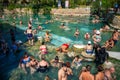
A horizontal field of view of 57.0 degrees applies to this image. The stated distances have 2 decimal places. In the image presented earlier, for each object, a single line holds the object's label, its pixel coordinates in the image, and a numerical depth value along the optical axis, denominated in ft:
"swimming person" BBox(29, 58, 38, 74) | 25.22
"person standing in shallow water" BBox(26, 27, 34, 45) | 35.25
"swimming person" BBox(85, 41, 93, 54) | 28.92
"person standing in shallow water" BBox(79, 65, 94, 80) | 19.61
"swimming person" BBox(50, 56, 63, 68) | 26.22
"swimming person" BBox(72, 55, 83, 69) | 26.21
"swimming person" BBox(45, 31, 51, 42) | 37.14
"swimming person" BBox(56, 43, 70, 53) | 30.84
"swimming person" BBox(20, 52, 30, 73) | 25.44
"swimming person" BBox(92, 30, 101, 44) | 35.94
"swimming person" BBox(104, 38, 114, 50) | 32.49
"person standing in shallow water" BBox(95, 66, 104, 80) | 19.80
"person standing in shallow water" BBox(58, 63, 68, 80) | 20.78
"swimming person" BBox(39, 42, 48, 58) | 30.17
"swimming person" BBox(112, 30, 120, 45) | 35.10
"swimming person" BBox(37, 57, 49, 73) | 24.80
